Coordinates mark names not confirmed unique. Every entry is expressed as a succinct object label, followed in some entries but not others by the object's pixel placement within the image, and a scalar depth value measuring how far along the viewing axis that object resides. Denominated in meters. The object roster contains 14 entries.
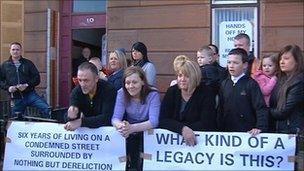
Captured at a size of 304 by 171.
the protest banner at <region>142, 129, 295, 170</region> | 4.98
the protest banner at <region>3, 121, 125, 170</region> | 5.52
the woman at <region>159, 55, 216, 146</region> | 5.30
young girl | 5.94
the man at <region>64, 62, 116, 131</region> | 5.57
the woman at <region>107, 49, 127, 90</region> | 7.09
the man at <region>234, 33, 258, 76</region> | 6.26
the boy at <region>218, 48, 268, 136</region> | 5.27
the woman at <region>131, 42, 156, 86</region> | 7.54
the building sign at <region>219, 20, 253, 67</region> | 9.55
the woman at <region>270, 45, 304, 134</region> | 5.36
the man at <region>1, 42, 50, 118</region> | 8.77
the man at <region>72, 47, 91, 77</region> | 10.76
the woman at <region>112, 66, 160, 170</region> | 5.50
